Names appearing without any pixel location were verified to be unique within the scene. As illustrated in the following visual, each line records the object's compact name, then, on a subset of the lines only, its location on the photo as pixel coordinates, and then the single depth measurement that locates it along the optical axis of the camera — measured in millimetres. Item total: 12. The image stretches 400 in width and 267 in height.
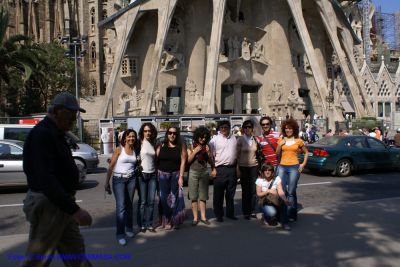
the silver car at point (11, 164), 10273
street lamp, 22250
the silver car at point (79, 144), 13310
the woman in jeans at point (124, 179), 5470
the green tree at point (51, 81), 34969
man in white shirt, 6443
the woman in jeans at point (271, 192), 6098
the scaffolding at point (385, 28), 64250
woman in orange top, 6441
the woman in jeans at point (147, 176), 5871
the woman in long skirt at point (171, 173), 5977
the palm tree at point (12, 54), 23719
